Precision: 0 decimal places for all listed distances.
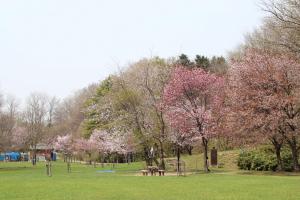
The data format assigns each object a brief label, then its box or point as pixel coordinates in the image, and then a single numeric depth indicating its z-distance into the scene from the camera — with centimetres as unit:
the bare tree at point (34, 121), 7575
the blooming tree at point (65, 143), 8506
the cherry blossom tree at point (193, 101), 3750
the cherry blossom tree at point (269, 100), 3027
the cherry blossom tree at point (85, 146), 6465
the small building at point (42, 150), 9452
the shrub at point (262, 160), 3288
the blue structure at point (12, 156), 9635
